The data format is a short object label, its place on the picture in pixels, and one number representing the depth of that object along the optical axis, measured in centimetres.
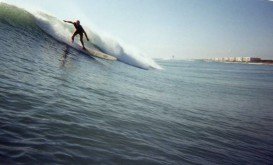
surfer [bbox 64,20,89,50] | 1785
